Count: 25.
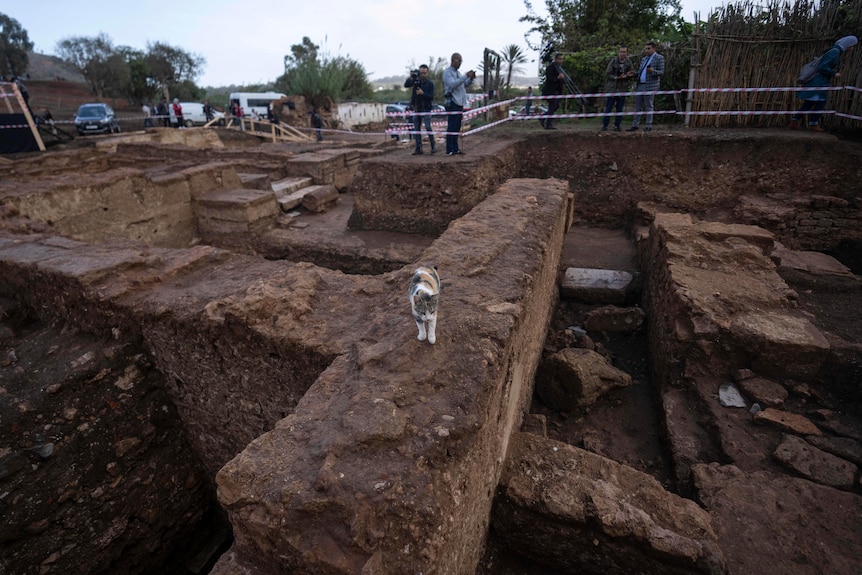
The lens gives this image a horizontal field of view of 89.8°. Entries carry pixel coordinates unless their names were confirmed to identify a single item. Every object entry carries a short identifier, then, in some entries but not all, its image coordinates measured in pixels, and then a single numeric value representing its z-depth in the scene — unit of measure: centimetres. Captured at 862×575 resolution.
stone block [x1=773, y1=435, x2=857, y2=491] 261
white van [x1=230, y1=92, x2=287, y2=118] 2608
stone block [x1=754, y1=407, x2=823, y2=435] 294
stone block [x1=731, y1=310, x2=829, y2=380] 318
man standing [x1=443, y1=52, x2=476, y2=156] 653
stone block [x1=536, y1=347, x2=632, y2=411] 347
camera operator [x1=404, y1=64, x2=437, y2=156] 686
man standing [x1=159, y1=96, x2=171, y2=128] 1901
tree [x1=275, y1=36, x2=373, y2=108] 2450
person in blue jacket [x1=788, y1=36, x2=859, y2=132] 660
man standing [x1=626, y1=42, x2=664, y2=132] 738
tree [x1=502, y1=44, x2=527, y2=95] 1435
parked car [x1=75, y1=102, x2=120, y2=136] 1619
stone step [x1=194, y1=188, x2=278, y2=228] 653
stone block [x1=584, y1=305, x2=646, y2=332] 446
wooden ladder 1052
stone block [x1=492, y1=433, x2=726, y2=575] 211
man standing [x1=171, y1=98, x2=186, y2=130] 1923
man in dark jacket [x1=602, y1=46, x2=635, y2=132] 798
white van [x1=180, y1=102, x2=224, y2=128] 2261
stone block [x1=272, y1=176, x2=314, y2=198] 841
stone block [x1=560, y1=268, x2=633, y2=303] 498
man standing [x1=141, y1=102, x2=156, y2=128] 2037
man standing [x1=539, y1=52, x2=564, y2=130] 862
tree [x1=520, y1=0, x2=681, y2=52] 1294
